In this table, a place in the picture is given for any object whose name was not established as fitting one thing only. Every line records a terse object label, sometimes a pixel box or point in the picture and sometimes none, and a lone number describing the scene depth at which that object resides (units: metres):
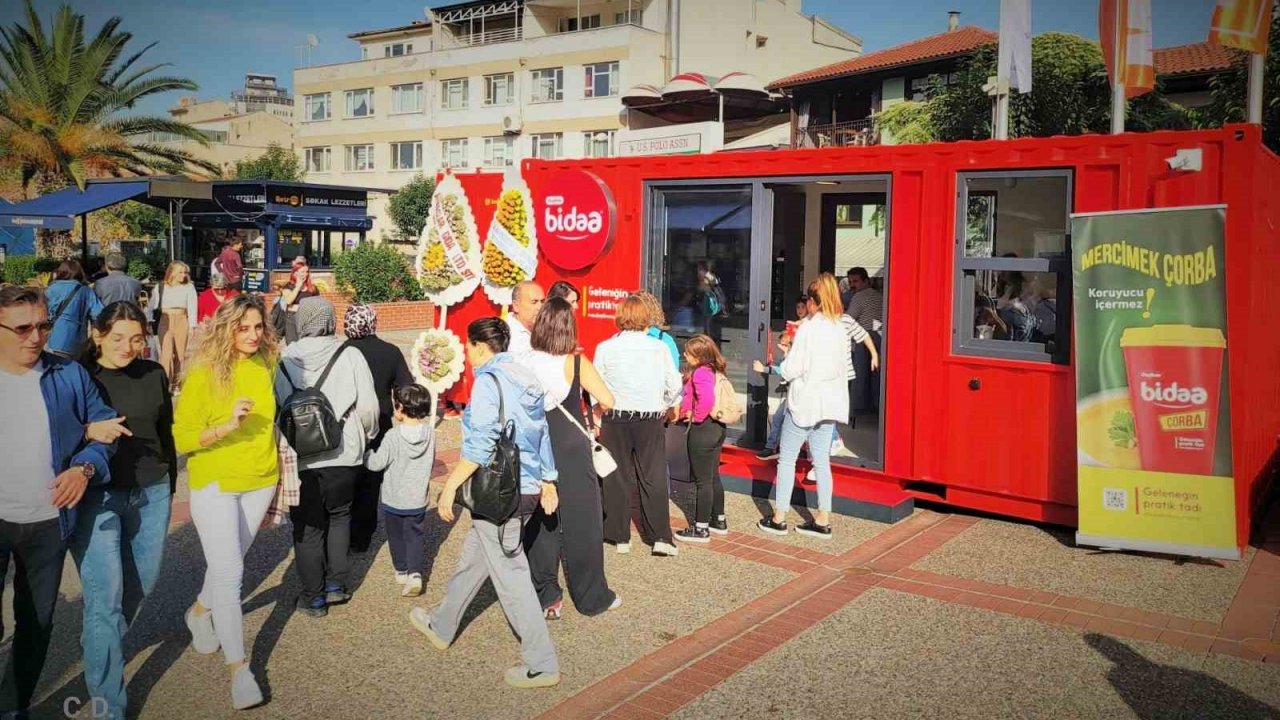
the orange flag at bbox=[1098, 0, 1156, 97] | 8.91
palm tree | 28.05
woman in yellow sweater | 4.64
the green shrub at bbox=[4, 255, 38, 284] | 24.08
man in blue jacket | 4.06
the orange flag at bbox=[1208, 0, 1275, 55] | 8.19
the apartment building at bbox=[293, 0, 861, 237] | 48.56
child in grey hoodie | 6.02
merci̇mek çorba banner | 6.77
